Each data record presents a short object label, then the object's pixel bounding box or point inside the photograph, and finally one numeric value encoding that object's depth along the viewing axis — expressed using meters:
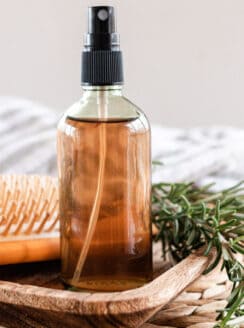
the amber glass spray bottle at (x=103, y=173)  0.57
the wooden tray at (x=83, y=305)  0.47
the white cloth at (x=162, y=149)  1.10
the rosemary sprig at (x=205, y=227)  0.57
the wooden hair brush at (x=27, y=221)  0.62
